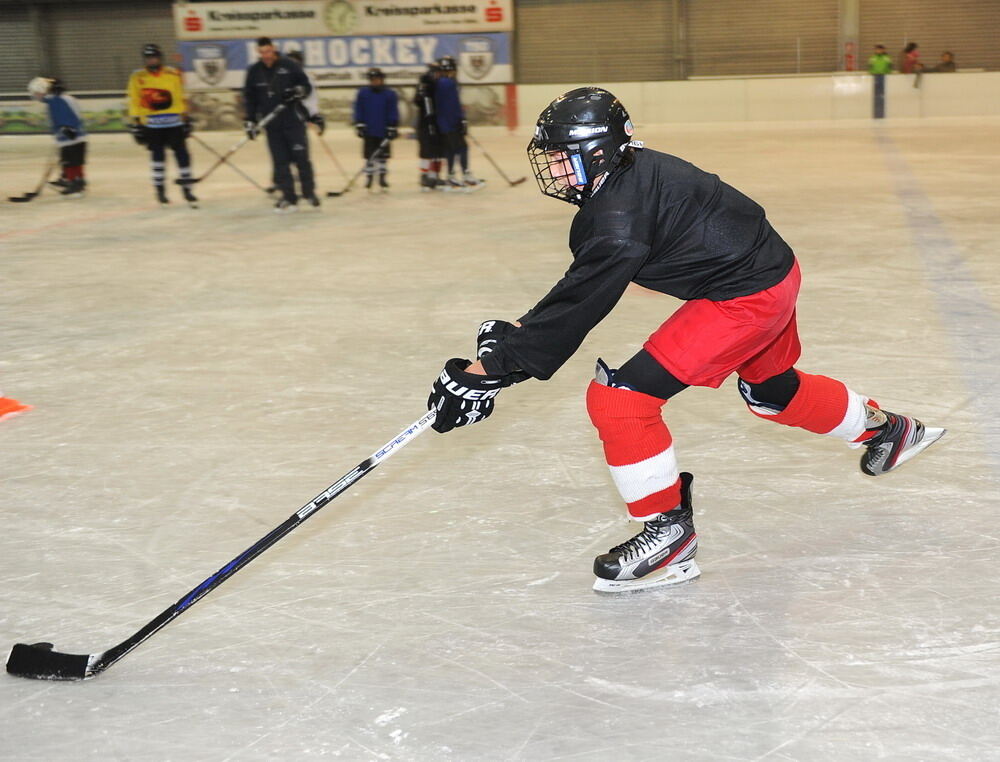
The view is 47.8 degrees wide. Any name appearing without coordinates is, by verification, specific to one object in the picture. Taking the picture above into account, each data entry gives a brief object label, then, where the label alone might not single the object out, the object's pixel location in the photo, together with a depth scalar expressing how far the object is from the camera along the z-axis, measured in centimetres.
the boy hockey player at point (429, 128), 977
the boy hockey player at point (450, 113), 974
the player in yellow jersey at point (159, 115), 937
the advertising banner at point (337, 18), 1867
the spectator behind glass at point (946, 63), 1788
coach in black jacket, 870
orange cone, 391
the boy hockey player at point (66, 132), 1004
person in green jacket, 1745
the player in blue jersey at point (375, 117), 1008
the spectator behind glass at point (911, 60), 1770
